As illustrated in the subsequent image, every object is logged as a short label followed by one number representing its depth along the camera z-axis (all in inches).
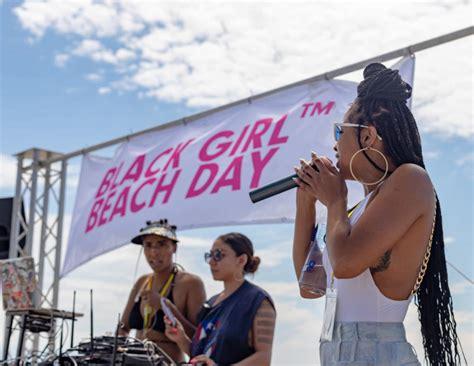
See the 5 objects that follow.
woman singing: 63.6
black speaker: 304.0
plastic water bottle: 74.1
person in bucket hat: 160.6
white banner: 202.2
